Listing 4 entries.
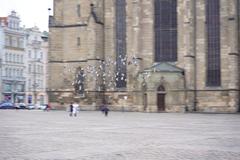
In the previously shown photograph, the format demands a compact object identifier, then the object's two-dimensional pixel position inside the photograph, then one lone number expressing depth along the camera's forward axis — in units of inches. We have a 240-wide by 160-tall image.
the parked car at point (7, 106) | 3378.4
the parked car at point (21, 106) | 3531.5
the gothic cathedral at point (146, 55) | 2412.6
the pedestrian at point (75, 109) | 2017.3
